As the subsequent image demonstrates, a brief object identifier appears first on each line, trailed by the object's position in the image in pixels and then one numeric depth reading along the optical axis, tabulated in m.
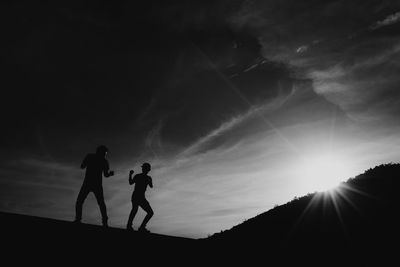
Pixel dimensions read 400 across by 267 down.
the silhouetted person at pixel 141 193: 11.02
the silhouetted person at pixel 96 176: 9.37
